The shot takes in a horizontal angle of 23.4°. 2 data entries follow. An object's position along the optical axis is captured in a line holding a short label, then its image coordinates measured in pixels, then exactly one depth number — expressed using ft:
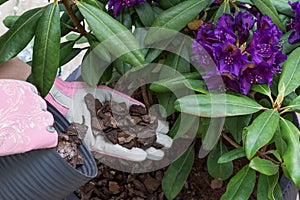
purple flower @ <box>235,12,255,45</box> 2.95
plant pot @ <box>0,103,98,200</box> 2.74
